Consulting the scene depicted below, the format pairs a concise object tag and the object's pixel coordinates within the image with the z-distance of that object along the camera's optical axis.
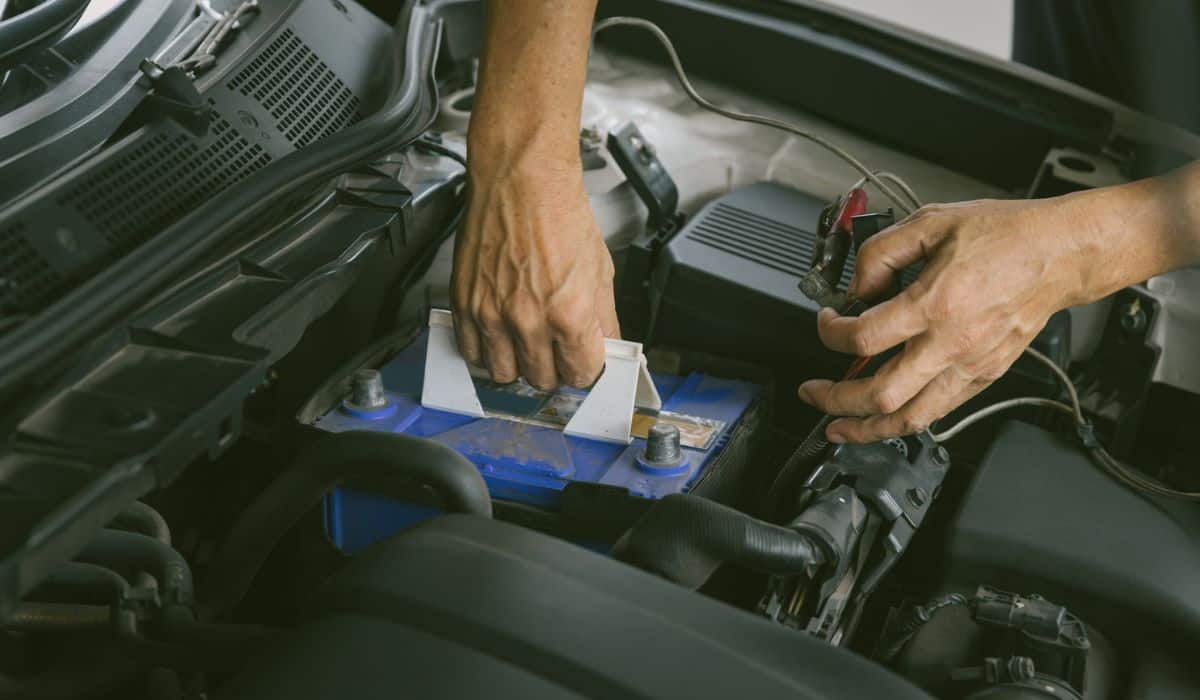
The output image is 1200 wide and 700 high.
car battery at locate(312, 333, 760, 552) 1.05
